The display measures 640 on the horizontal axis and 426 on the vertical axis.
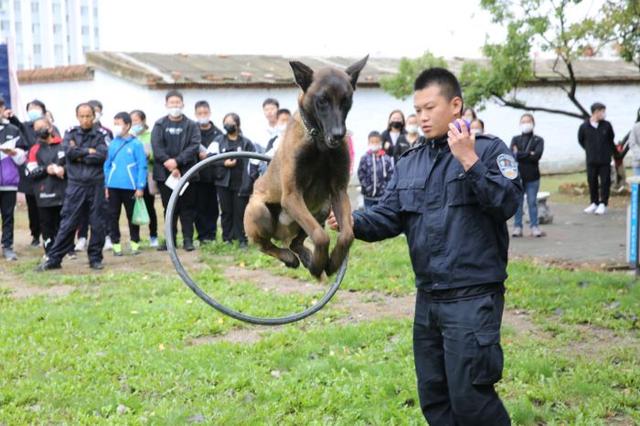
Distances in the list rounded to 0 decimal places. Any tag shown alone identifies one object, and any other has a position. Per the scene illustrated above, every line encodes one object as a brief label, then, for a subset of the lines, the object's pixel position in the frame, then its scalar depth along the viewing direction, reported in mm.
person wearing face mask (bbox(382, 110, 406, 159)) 13805
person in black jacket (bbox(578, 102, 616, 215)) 16141
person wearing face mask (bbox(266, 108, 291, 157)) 10266
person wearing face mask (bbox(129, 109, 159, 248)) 13008
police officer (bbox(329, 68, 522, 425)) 4051
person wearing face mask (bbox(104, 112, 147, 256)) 12250
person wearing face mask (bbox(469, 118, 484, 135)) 11616
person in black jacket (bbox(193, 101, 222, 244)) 12867
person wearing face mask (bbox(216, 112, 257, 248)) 12055
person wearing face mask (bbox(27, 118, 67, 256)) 12141
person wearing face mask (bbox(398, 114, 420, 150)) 13781
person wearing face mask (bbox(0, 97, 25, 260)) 12398
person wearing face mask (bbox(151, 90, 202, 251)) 12094
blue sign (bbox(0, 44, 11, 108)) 16344
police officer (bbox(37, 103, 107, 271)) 11438
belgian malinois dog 4168
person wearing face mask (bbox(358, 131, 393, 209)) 12641
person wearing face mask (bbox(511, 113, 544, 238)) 13172
